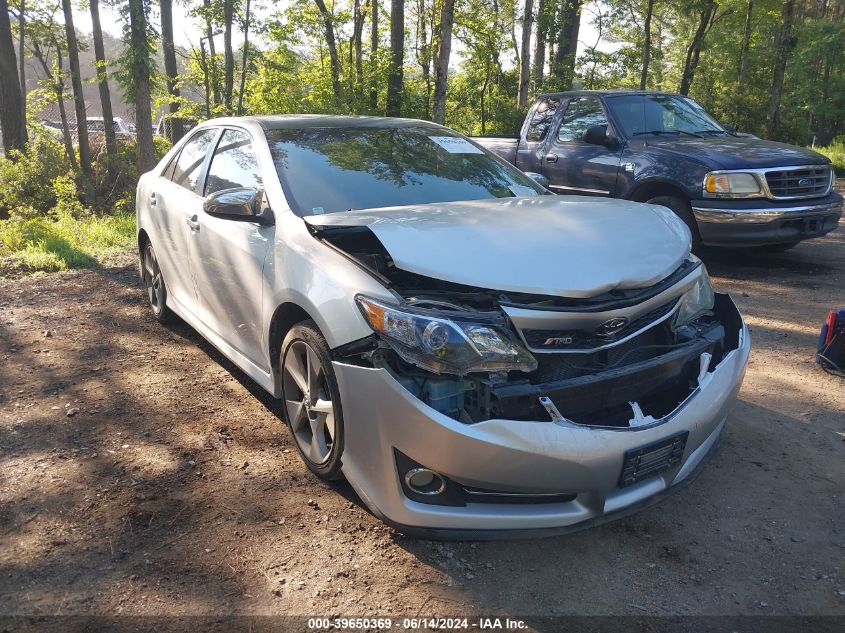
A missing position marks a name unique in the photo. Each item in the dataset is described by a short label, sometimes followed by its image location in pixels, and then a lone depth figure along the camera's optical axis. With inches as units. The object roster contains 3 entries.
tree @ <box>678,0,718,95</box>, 813.2
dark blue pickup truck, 257.8
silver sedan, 94.3
